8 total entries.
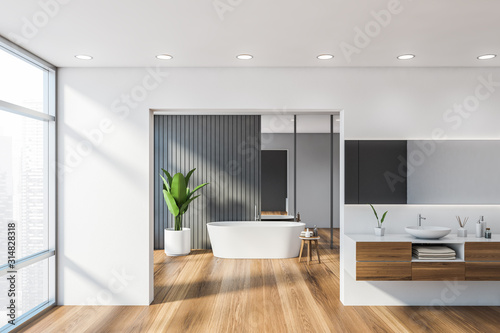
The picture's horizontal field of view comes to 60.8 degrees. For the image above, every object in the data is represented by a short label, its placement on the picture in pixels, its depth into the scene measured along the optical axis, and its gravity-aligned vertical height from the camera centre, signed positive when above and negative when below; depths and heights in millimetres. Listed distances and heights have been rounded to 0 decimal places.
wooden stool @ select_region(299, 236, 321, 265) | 6292 -1099
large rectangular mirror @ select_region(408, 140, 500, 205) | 4277 -3
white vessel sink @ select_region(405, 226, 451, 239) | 3918 -564
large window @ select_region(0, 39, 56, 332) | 3426 -139
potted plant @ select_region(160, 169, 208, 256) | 6812 -581
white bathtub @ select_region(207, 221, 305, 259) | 6613 -1089
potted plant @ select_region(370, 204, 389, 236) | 4109 -555
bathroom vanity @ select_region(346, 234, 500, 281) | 3861 -834
